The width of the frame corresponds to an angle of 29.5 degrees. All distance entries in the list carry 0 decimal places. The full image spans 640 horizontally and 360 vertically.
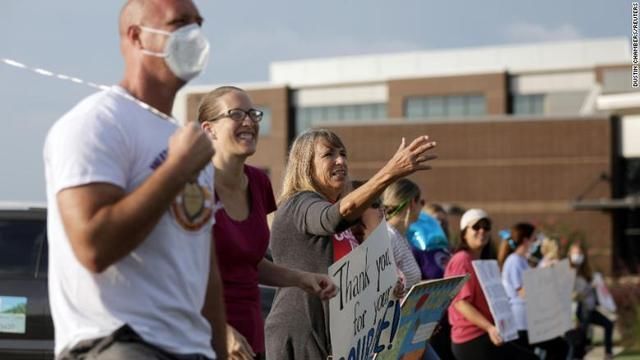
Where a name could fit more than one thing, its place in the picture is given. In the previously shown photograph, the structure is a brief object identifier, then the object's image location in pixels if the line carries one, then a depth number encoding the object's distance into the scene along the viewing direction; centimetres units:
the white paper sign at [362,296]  568
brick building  5650
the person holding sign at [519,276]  1212
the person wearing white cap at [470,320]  912
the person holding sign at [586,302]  1908
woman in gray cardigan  544
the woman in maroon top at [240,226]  469
